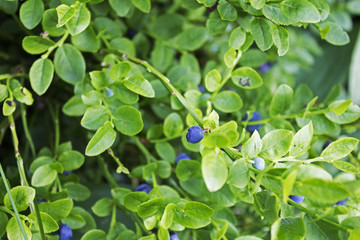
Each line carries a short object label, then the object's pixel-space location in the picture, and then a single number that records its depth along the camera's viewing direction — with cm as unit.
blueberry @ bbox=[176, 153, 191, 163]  51
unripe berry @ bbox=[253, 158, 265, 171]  44
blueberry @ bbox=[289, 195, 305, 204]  44
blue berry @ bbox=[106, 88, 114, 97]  48
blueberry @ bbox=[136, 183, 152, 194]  49
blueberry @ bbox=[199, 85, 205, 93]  53
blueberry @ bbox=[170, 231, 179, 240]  47
